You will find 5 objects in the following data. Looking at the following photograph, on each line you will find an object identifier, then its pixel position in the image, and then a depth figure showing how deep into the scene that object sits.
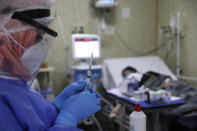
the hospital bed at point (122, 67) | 2.71
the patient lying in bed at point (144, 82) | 1.81
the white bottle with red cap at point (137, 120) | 0.81
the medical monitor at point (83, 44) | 2.42
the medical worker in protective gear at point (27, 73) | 0.68
